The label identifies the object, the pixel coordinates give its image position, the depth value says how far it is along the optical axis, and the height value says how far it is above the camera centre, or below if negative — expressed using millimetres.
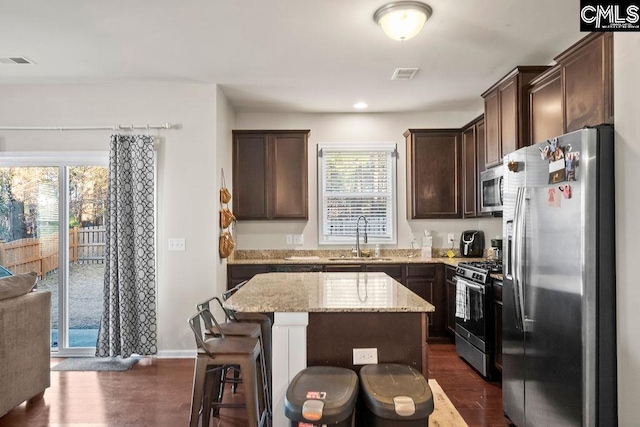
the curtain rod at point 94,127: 4137 +902
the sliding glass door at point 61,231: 4238 -145
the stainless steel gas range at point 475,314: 3441 -871
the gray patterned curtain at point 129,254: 3947 -367
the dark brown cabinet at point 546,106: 2939 +820
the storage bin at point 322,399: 1510 -699
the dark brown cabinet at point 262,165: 4918 +607
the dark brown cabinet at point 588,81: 2369 +830
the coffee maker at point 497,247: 4298 -346
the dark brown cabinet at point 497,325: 3303 -906
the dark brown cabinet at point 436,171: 4953 +529
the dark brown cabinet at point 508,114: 3363 +878
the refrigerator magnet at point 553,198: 2191 +86
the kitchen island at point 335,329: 1964 -566
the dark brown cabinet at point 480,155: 4305 +632
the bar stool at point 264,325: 2799 -746
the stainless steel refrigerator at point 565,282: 1989 -361
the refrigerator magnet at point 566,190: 2102 +122
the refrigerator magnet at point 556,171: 2158 +229
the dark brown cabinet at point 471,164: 4414 +565
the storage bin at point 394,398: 1534 -706
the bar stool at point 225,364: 2123 -776
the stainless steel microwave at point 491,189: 3695 +233
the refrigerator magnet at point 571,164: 2072 +256
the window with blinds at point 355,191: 5281 +313
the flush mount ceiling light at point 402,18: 2621 +1293
